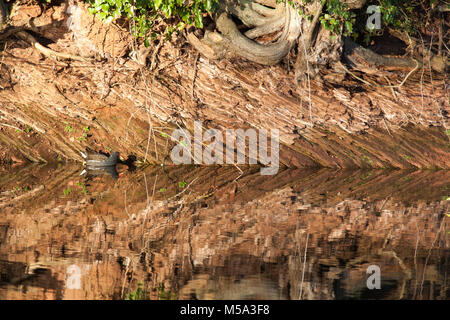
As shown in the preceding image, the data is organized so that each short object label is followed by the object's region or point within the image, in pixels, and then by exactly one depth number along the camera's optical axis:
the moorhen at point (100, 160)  23.45
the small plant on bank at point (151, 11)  18.77
